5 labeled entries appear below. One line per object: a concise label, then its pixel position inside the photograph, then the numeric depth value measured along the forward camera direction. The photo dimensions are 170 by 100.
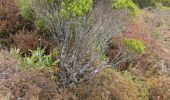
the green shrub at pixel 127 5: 7.06
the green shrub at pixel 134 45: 7.60
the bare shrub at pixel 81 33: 7.05
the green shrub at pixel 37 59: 7.94
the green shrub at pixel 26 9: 9.35
